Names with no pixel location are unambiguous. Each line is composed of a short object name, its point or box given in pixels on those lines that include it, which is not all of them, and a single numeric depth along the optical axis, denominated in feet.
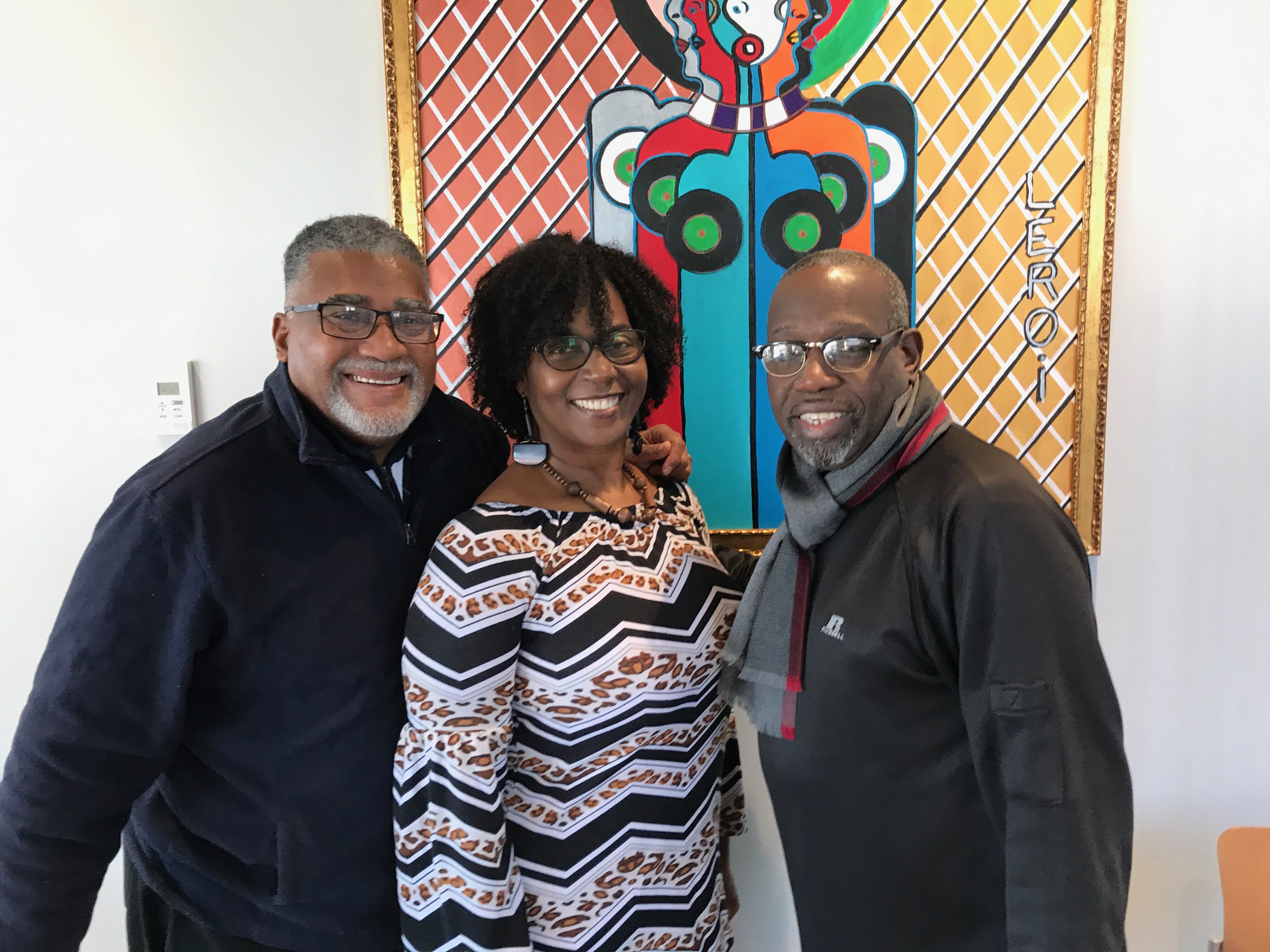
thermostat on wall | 5.89
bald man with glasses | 3.08
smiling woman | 3.68
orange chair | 5.54
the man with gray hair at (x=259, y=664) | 3.46
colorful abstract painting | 5.52
